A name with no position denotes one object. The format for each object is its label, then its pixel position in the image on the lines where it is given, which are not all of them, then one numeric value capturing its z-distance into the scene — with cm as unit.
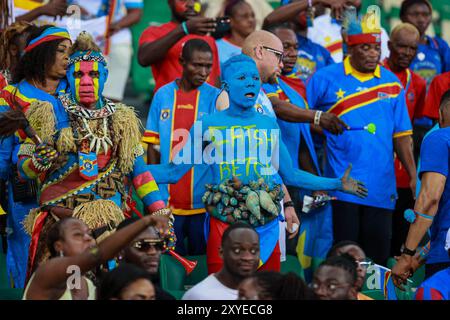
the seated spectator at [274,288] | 1235
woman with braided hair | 1619
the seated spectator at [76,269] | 1220
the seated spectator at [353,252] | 1418
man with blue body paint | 1530
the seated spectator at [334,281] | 1279
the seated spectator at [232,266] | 1339
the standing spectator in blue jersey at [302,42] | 2078
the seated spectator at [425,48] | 2239
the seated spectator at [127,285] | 1211
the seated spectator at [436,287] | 1395
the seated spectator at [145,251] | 1384
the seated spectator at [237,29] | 2050
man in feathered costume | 1472
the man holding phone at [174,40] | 1908
